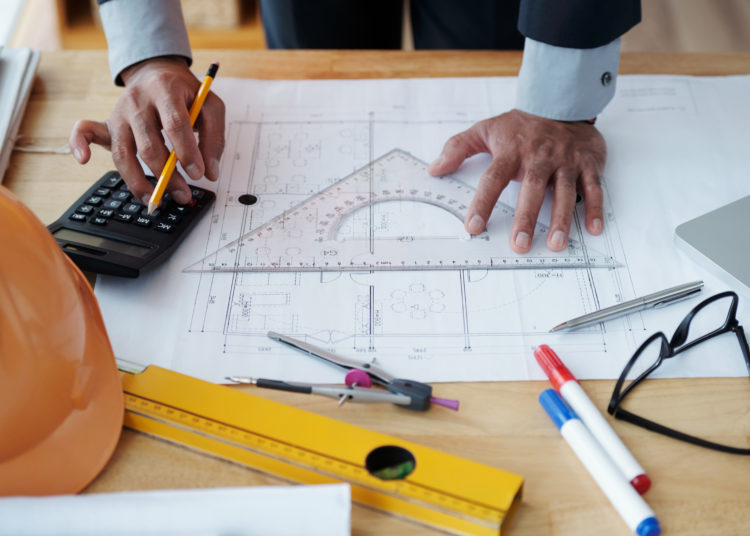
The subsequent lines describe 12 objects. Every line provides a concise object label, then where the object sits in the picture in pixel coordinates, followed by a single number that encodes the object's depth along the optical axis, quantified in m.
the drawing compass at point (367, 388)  0.66
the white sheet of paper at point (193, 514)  0.53
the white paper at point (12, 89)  0.98
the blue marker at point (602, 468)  0.56
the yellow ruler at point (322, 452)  0.56
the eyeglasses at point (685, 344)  0.64
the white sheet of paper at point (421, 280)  0.72
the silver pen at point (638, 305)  0.74
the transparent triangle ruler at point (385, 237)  0.82
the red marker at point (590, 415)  0.60
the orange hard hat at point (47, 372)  0.53
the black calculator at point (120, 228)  0.78
